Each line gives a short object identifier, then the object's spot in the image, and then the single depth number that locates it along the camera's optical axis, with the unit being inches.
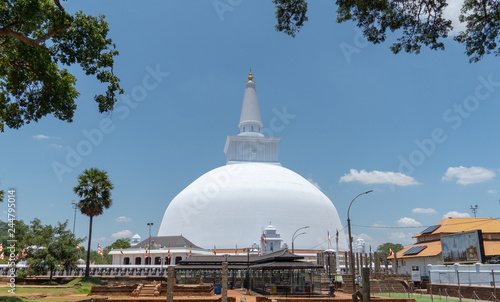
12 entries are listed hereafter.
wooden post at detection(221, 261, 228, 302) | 1021.5
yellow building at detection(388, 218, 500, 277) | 1861.5
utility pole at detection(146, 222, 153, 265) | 2198.8
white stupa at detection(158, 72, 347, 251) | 2524.6
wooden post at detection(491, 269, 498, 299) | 1138.7
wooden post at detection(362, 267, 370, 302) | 731.4
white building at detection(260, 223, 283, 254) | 2290.8
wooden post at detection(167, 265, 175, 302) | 868.0
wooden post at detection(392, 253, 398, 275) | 2068.2
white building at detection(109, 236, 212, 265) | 2288.4
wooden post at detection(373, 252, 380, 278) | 2001.1
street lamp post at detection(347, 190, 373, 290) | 1226.8
